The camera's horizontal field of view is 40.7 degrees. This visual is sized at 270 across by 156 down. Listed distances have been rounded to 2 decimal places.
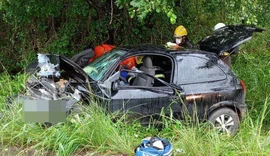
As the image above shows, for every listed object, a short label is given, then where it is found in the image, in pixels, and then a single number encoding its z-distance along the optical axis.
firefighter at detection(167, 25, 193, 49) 7.66
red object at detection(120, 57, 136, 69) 5.56
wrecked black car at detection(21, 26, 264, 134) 4.99
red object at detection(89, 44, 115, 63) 7.24
